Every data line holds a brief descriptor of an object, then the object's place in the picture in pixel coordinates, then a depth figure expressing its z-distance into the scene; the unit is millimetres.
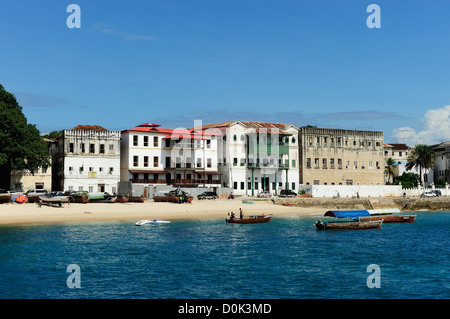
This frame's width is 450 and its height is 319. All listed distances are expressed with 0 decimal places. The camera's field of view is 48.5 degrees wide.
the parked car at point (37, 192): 78938
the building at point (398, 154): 137125
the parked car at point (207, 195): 84125
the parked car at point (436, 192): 105750
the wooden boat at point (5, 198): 67062
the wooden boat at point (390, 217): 67562
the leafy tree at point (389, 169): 125300
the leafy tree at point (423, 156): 125556
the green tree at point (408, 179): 122394
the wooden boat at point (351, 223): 56528
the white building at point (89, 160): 86438
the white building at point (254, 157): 97062
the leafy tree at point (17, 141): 76375
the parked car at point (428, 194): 103094
